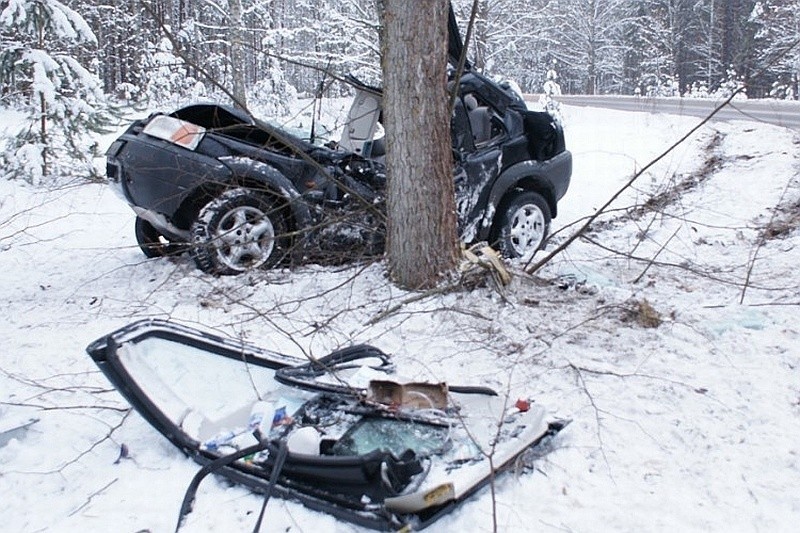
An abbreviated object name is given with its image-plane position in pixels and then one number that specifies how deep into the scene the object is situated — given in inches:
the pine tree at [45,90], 436.1
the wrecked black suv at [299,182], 220.1
